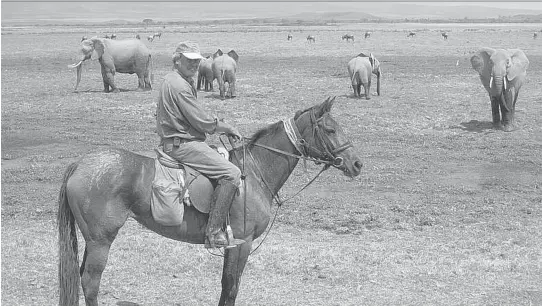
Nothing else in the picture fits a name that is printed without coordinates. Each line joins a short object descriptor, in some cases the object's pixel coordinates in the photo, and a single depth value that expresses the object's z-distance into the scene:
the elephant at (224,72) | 21.45
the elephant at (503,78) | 16.58
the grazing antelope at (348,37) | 53.75
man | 5.74
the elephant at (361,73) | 21.03
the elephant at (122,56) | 23.81
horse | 5.68
